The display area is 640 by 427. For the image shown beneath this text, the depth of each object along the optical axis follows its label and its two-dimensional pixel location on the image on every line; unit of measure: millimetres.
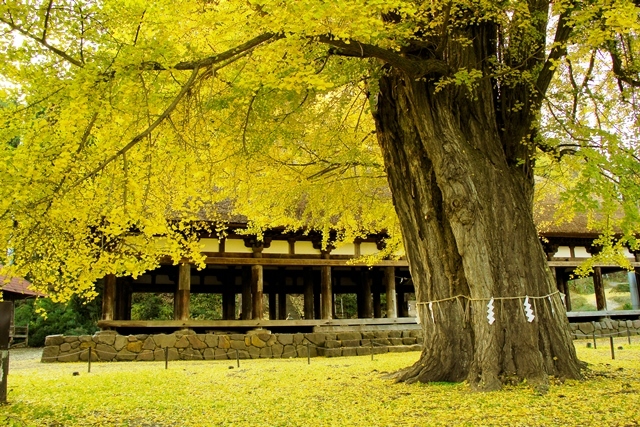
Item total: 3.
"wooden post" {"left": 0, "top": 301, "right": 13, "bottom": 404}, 5551
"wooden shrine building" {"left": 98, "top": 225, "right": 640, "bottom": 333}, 13125
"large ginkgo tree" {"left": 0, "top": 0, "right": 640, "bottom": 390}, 4492
